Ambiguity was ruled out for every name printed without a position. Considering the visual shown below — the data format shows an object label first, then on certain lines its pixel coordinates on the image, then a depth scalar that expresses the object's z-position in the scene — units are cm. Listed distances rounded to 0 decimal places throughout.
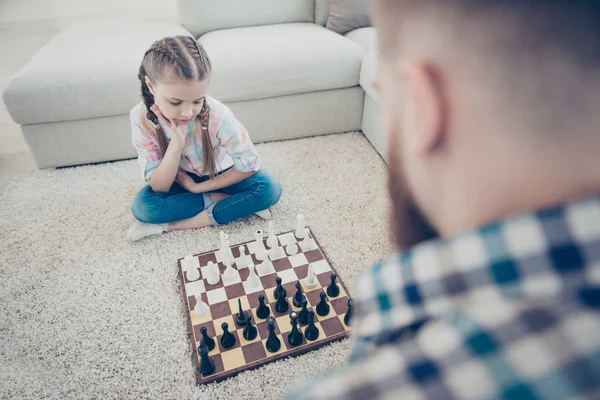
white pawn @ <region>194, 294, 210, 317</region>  130
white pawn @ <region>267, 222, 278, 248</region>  149
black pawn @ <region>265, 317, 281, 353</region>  117
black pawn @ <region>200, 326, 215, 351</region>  115
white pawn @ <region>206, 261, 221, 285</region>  139
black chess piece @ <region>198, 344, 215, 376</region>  111
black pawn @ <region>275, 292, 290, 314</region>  129
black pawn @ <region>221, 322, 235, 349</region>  119
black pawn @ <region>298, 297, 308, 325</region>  126
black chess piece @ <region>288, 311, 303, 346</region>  118
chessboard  120
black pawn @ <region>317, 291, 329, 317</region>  128
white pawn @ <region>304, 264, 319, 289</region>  139
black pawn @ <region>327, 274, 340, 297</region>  134
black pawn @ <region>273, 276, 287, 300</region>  129
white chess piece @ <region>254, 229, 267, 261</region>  146
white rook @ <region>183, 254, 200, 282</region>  143
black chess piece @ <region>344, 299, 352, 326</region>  127
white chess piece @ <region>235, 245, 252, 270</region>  146
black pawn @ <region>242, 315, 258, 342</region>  122
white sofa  187
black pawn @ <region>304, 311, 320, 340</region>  122
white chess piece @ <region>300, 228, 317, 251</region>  154
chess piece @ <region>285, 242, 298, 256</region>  151
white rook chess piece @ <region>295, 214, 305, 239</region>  154
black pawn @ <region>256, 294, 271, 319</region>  128
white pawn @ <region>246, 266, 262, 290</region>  136
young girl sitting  134
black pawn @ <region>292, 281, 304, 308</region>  131
